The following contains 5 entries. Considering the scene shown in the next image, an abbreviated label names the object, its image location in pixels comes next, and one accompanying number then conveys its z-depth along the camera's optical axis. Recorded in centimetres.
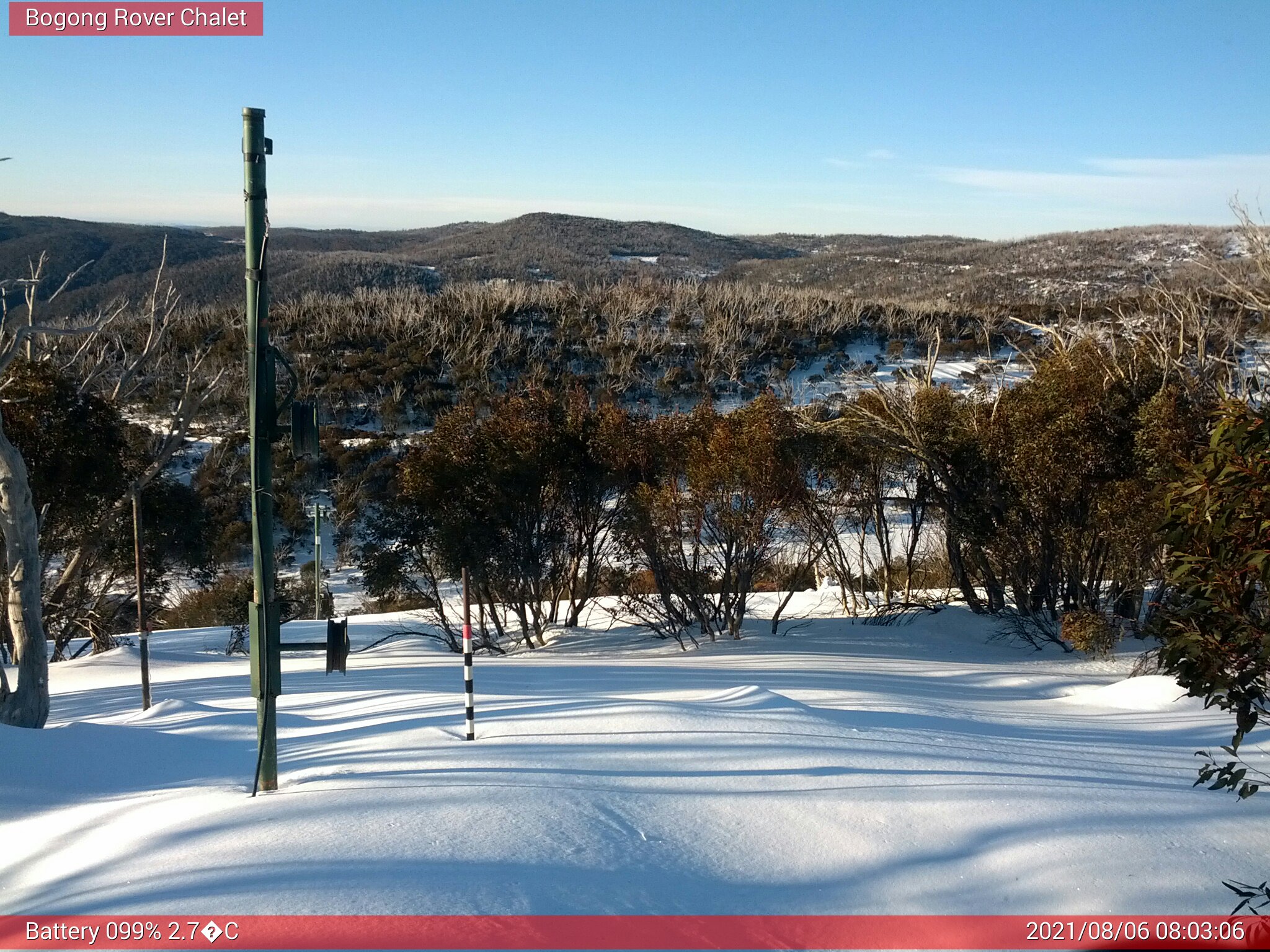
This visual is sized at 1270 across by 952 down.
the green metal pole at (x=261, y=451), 565
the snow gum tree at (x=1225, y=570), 420
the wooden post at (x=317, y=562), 2170
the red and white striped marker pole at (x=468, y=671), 697
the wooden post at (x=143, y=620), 1038
